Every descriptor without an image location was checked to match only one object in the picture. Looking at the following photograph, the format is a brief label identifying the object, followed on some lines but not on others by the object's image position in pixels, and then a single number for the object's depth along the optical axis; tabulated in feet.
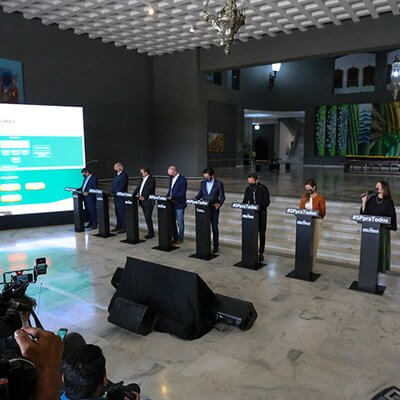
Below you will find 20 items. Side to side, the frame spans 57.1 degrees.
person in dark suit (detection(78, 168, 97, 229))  28.55
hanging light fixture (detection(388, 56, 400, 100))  33.32
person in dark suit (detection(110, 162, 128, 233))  27.91
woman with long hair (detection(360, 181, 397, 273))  16.65
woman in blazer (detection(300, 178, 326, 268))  18.51
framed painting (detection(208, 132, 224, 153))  52.64
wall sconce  66.13
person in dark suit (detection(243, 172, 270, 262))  20.66
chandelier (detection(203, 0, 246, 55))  16.87
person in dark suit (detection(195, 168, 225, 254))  22.26
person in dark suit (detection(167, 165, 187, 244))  24.31
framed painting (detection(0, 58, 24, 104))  29.01
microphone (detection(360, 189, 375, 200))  17.33
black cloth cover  12.28
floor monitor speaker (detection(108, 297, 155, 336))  12.43
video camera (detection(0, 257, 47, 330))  6.63
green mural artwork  60.90
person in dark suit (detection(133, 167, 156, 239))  26.04
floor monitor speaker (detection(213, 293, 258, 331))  12.60
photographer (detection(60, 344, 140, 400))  4.95
